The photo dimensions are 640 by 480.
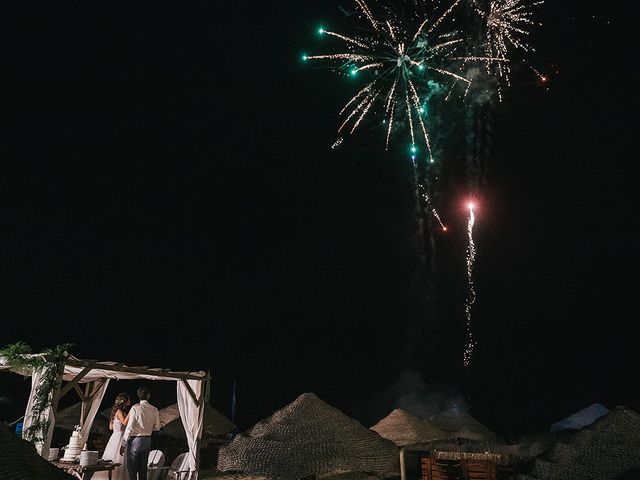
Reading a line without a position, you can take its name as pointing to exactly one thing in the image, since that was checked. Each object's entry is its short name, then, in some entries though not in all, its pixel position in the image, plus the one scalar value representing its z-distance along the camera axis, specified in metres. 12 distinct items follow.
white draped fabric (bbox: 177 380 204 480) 10.38
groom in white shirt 8.75
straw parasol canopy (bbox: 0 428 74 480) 3.09
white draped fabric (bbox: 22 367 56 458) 7.66
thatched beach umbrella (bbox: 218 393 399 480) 7.76
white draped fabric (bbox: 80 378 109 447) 10.92
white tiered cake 8.01
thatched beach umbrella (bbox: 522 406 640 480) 7.17
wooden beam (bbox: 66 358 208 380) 8.79
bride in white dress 9.29
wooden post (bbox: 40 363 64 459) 7.69
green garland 7.73
